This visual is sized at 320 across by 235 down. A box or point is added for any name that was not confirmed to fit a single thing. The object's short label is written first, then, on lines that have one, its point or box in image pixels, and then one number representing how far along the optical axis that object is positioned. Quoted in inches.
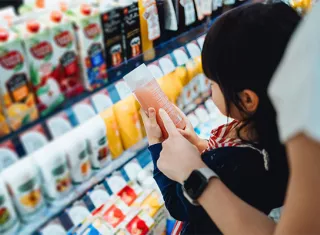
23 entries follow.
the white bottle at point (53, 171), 41.8
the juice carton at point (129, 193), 56.9
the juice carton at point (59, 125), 39.6
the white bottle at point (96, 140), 46.8
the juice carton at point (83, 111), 43.1
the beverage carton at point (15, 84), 33.3
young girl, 26.8
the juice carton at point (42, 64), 35.1
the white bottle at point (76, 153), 44.3
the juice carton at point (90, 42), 38.7
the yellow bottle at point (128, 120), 52.9
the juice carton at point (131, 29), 44.3
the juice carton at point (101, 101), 46.3
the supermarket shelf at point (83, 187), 43.1
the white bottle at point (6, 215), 38.5
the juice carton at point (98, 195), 52.8
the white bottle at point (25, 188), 39.3
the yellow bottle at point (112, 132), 50.2
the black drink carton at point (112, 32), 41.1
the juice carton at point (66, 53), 37.0
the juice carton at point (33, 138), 37.7
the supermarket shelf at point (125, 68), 38.8
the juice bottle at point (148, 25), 48.0
